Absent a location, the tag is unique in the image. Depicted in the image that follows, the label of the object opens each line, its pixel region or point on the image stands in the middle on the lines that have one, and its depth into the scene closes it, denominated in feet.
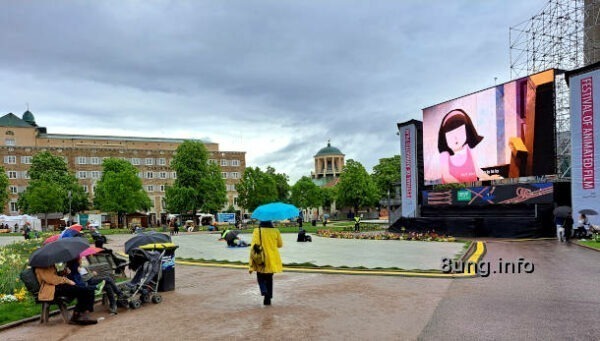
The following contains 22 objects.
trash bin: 36.65
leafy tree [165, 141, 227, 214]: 219.20
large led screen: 96.68
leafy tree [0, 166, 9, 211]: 234.79
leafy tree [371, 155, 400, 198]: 299.58
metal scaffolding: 133.08
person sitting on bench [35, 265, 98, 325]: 27.20
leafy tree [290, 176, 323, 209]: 300.61
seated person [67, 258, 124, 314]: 29.01
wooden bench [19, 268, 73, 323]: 27.86
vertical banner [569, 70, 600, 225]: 85.56
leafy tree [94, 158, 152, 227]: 218.79
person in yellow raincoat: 31.40
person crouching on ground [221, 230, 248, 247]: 83.35
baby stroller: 31.71
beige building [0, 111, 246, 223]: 284.00
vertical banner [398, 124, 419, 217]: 132.98
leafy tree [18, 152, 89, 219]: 231.71
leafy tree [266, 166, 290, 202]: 296.51
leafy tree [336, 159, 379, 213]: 257.14
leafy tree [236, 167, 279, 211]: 245.24
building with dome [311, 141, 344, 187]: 466.29
